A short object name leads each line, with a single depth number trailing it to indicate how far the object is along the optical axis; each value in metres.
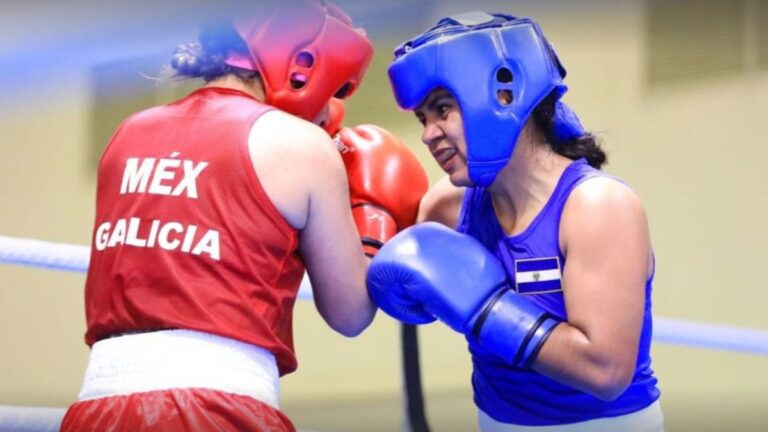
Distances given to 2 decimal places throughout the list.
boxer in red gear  4.26
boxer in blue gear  4.37
